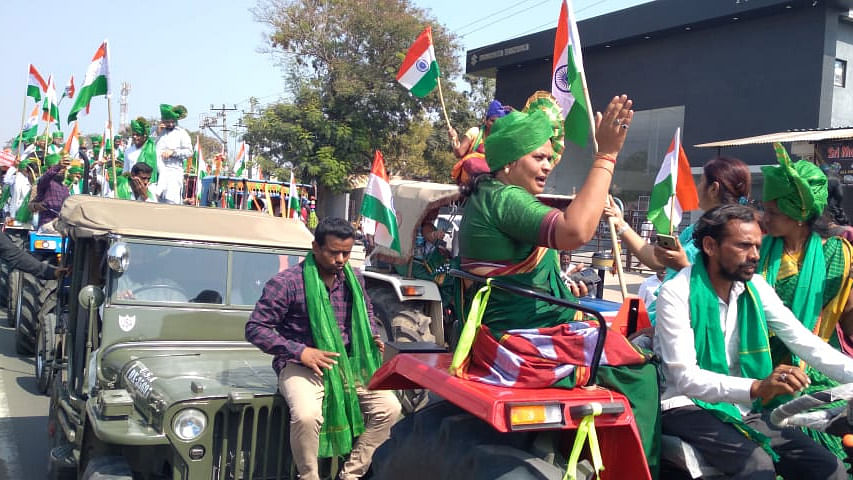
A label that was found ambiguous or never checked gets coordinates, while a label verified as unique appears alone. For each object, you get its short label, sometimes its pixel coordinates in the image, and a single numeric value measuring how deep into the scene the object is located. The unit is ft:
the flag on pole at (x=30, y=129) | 56.17
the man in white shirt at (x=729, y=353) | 8.80
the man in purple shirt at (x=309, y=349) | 13.83
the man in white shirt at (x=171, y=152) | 35.94
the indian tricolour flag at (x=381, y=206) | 27.66
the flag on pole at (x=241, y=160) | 93.25
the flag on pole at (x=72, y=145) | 56.44
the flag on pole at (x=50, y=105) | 50.49
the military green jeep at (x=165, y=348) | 13.80
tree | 94.53
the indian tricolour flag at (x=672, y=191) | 22.00
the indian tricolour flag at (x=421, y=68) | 29.78
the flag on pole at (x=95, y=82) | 32.99
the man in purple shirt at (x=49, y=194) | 37.86
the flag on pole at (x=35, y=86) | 54.80
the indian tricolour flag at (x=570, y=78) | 13.16
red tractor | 8.10
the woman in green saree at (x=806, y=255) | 10.66
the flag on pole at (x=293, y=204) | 58.39
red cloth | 8.55
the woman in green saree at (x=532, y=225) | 8.43
